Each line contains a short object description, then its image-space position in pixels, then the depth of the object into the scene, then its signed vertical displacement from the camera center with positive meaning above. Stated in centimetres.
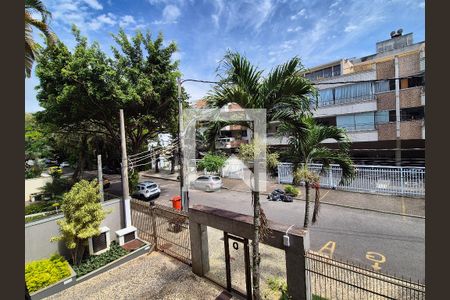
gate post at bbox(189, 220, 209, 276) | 735 -330
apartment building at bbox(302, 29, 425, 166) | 1872 +276
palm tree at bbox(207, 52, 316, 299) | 480 +113
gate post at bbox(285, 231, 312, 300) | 510 -291
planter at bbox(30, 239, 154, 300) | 689 -431
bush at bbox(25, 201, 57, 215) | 1416 -368
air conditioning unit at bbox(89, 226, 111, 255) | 913 -385
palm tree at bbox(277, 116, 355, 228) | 796 -47
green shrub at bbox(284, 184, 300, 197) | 1645 -351
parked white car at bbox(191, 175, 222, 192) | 2009 -334
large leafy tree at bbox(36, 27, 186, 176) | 1327 +388
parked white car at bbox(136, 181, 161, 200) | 1792 -342
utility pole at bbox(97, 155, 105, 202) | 1279 -115
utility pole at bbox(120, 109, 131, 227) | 1066 -161
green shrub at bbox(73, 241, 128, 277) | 816 -426
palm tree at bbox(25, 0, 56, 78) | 794 +455
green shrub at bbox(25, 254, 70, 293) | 685 -385
